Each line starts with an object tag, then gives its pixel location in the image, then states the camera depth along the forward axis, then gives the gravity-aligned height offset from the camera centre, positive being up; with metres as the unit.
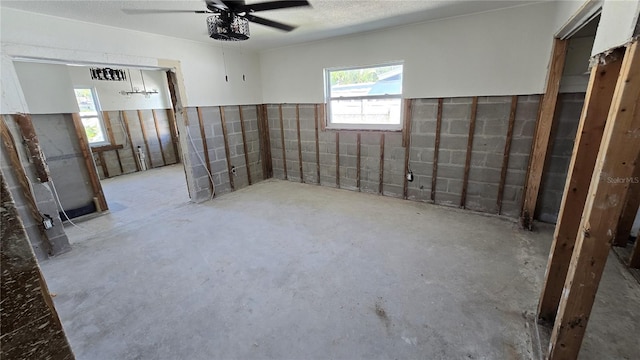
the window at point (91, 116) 6.31 +0.09
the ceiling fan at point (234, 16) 2.23 +0.86
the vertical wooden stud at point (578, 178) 1.37 -0.45
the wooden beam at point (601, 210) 1.12 -0.51
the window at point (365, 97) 4.11 +0.18
